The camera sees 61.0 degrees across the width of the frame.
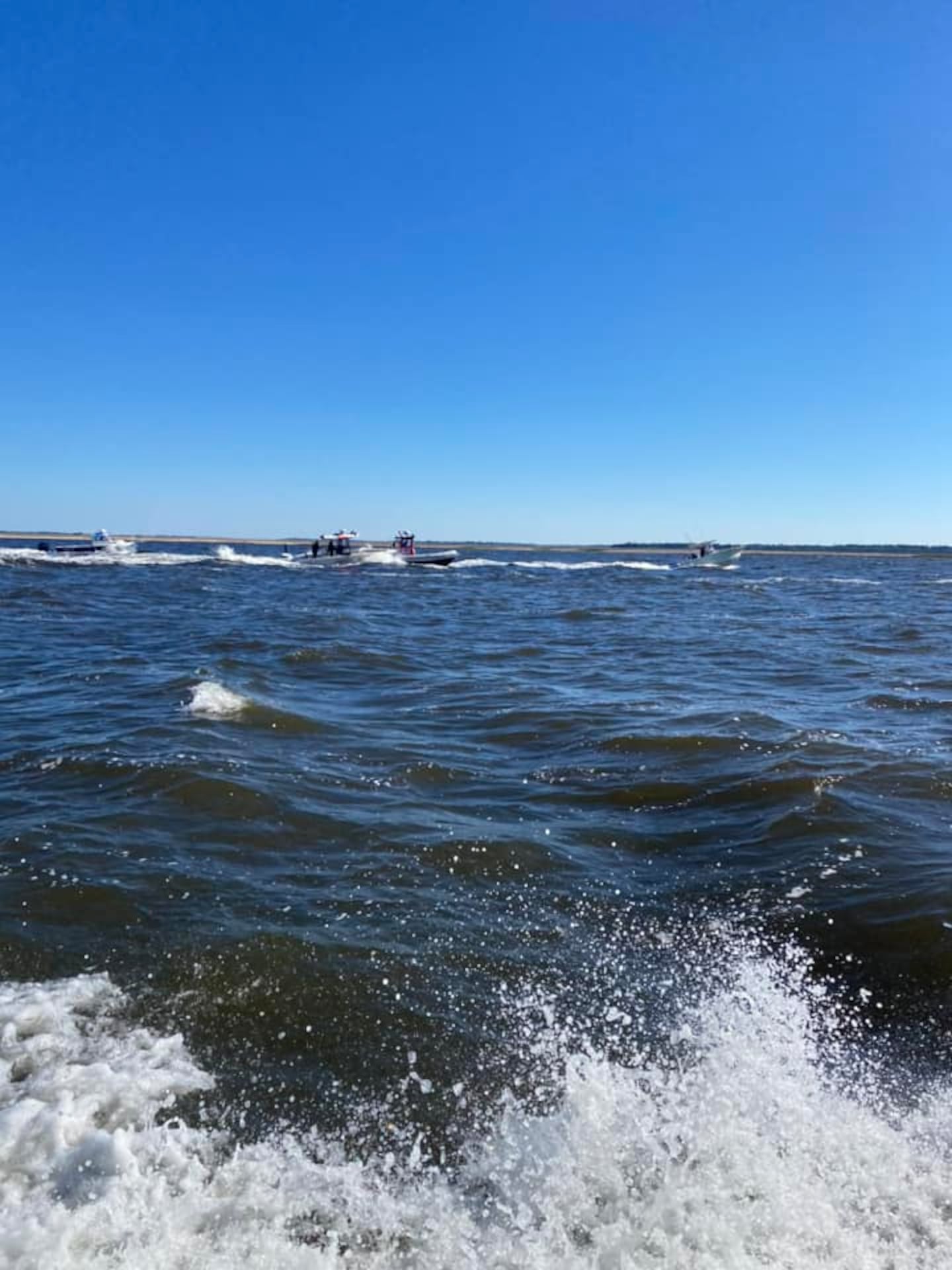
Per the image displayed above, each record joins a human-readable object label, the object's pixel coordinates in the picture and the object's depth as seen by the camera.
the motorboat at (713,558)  87.44
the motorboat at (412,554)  72.69
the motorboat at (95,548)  73.42
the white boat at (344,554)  71.25
